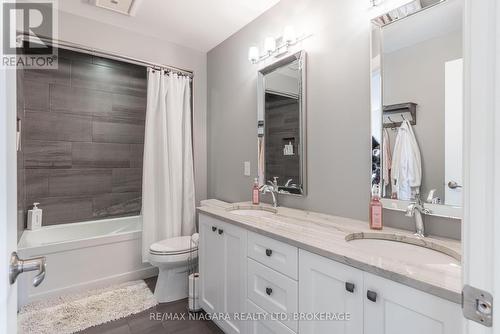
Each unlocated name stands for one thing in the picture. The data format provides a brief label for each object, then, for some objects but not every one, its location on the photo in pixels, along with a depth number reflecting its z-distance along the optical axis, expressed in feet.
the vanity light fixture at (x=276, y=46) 6.15
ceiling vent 6.66
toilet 6.92
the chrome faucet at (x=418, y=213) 3.90
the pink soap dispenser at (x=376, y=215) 4.27
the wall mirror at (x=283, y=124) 6.04
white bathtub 6.95
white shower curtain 8.37
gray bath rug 5.90
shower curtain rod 7.23
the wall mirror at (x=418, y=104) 3.73
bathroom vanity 2.58
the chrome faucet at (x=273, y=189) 6.69
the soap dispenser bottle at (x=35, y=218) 8.01
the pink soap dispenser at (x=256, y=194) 7.03
